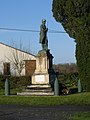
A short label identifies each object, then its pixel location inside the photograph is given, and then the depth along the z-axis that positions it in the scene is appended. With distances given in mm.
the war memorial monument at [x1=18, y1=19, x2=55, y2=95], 21618
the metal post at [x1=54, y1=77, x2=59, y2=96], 20242
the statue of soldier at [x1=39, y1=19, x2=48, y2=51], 22689
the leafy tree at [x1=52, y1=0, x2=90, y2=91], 19107
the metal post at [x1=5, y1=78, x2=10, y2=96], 21254
